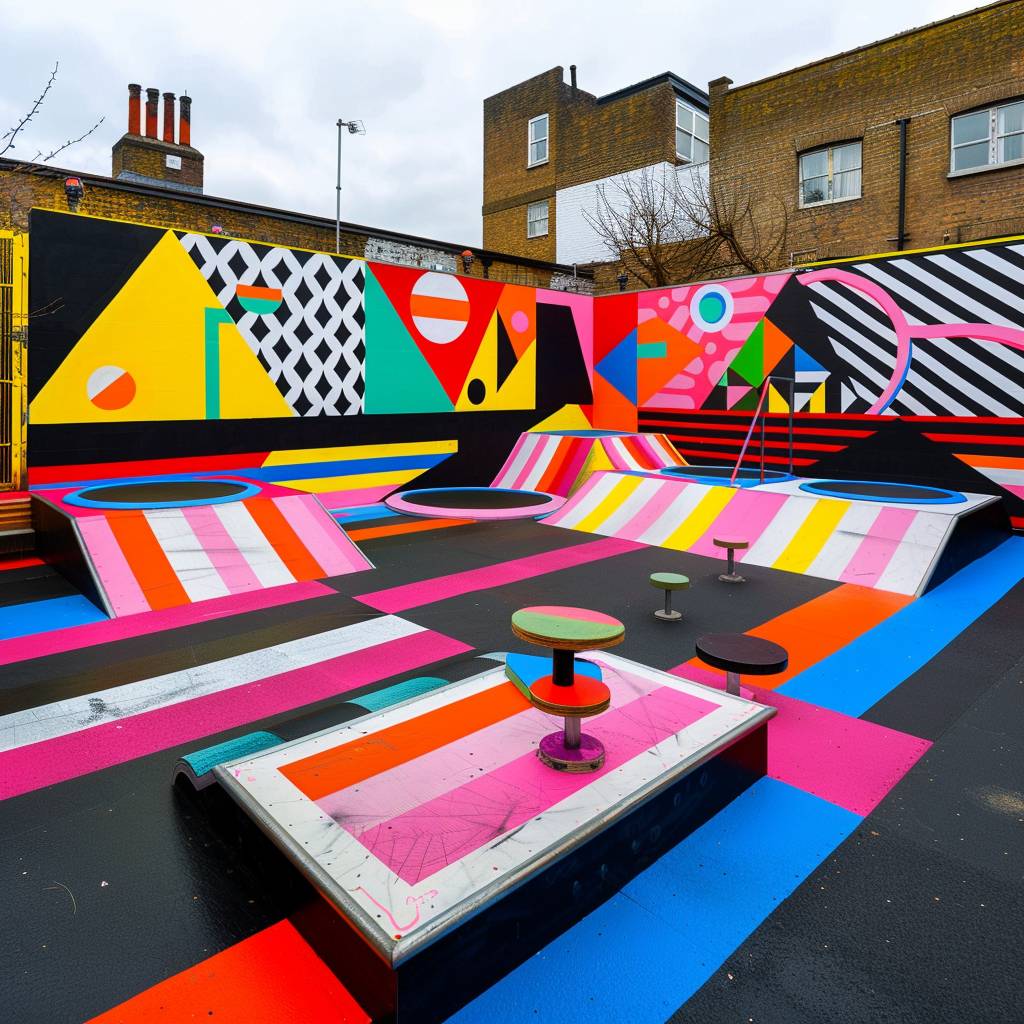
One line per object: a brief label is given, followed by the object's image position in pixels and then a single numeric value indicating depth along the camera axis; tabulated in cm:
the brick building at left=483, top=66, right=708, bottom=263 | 1977
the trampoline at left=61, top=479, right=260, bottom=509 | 607
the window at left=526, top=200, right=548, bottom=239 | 2205
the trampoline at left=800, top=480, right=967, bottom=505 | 689
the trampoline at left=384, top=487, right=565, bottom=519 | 862
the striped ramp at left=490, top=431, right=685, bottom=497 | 977
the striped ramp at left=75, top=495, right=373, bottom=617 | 524
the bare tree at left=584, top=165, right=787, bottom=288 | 1608
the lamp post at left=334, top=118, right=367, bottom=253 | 1297
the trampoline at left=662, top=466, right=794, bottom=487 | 843
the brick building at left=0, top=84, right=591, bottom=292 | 1010
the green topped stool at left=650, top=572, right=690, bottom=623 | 473
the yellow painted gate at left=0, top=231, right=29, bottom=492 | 706
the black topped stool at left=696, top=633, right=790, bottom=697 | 316
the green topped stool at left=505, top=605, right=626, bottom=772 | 234
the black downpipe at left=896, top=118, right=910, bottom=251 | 1398
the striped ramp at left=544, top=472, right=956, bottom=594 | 595
